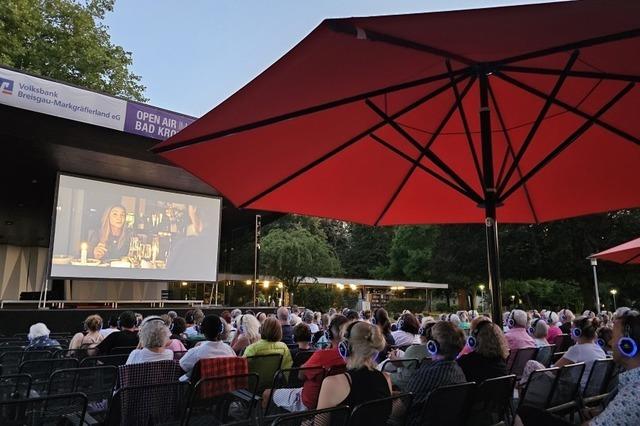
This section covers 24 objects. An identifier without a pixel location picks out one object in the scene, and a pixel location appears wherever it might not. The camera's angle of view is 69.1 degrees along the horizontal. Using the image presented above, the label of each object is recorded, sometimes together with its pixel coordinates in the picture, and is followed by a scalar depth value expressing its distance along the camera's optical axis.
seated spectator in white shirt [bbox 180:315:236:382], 3.68
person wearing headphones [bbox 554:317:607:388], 4.18
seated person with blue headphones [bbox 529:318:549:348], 5.54
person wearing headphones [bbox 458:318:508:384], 3.09
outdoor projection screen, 11.52
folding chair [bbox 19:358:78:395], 3.72
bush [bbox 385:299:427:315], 32.91
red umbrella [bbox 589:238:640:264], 7.37
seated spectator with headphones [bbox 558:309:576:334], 7.39
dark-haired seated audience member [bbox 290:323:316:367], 4.73
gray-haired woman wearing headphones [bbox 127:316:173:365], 3.47
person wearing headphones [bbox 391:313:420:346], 5.58
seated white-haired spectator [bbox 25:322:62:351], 5.38
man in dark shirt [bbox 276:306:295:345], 6.70
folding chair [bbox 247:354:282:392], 3.85
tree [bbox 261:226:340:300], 26.17
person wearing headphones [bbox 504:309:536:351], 5.01
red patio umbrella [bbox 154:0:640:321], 2.13
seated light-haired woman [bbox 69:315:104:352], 5.45
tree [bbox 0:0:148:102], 16.89
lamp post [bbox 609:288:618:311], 27.77
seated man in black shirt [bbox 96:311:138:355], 4.86
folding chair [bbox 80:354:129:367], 4.29
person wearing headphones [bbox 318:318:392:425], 2.46
